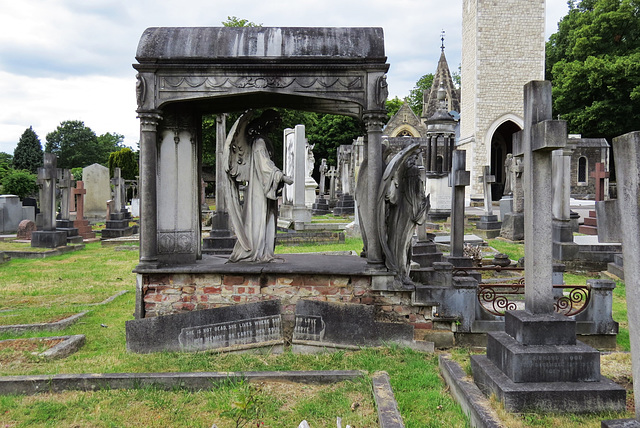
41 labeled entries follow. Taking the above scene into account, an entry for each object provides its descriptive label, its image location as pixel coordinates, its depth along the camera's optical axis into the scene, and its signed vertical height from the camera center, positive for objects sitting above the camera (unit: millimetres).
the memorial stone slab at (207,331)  5293 -1358
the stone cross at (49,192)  14453 +479
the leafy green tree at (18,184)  30031 +1487
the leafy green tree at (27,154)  46344 +5248
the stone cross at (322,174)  30766 +2103
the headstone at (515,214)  14578 -245
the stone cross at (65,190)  16734 +622
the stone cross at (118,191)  19625 +695
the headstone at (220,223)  11719 -401
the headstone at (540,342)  3623 -1123
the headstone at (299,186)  17266 +756
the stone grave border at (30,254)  13281 -1265
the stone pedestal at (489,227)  15989 -693
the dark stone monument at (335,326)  5339 -1319
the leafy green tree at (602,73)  31656 +8807
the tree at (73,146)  57688 +7413
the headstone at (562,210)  10505 -98
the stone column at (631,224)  2820 -108
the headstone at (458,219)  8977 -238
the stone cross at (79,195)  18203 +492
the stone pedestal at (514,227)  14492 -632
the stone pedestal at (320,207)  24750 -12
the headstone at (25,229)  16875 -748
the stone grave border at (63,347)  5090 -1521
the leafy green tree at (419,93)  59312 +14006
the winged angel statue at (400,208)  5789 -19
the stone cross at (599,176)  15453 +925
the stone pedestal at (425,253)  9729 -954
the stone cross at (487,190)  16797 +563
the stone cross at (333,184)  29627 +1466
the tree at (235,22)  36312 +14005
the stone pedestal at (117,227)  17906 -736
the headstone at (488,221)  16042 -496
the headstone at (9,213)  19266 -209
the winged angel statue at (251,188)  6449 +256
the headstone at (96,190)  25125 +919
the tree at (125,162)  43188 +4066
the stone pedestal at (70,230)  15694 -725
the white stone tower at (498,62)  32031 +9628
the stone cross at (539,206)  4191 -1
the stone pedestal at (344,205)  23094 +81
